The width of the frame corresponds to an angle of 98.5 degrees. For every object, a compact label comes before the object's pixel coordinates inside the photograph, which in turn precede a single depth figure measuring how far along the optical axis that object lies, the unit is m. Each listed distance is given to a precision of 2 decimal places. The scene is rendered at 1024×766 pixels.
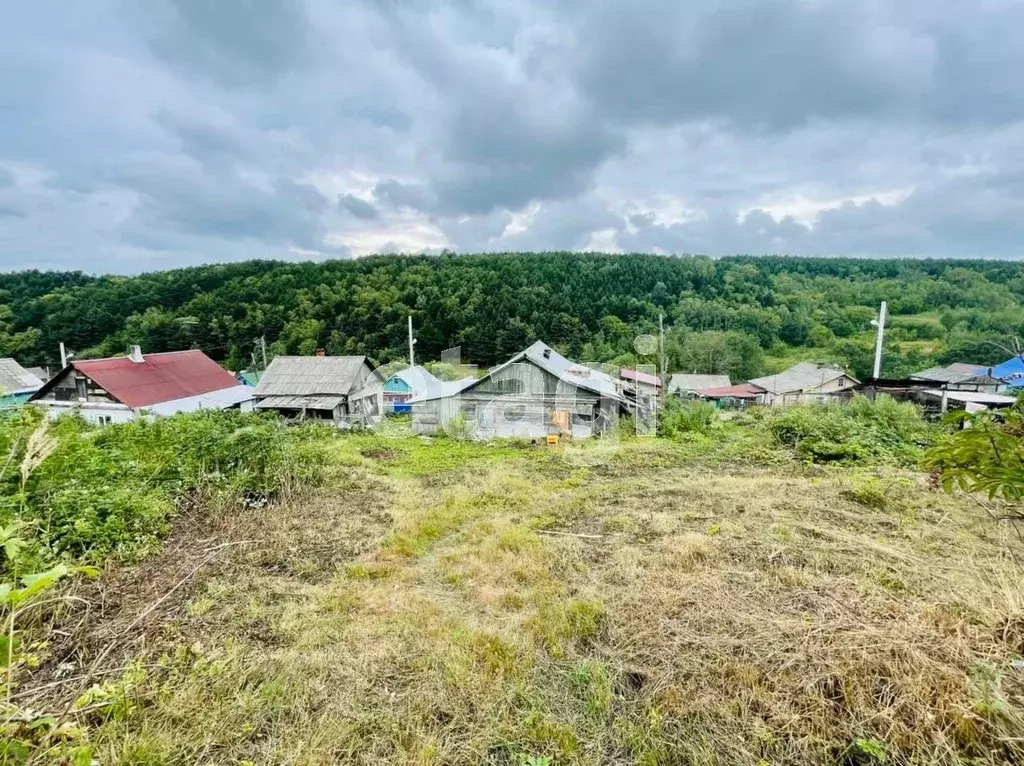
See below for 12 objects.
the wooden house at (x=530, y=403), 14.50
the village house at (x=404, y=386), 21.41
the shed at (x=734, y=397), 27.70
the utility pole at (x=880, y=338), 23.91
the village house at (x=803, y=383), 25.96
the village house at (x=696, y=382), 31.29
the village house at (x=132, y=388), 17.67
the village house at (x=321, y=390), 20.64
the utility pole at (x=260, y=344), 35.56
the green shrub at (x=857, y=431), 11.08
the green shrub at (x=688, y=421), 14.58
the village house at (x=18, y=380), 20.36
